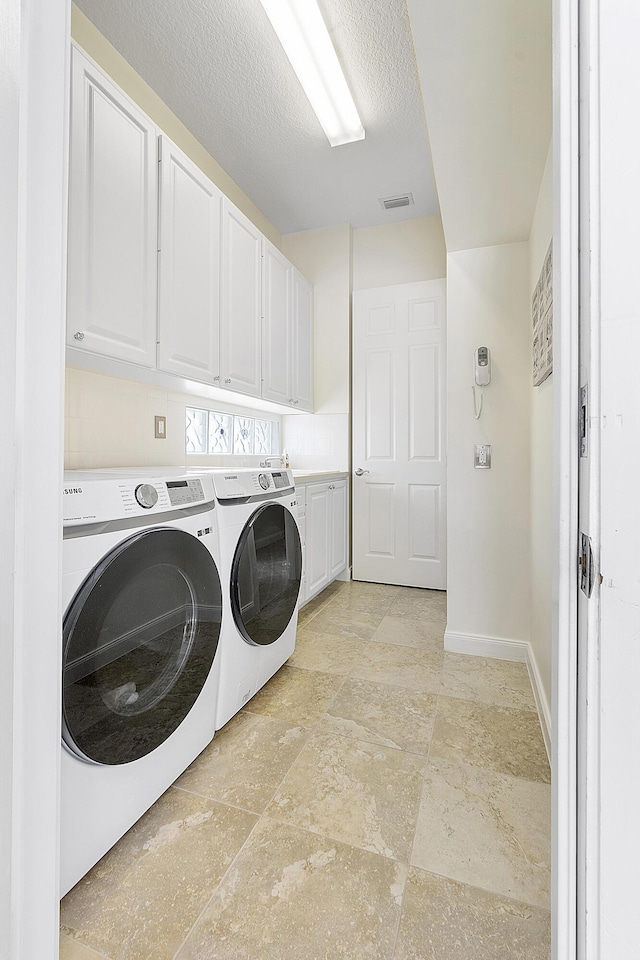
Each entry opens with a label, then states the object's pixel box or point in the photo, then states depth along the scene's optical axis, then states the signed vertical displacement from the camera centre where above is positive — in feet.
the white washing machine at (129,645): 3.11 -1.45
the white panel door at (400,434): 11.00 +1.10
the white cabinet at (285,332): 9.36 +3.47
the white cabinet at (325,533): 9.32 -1.38
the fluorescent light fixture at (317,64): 6.00 +6.53
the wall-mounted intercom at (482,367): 7.23 +1.84
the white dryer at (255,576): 5.05 -1.34
